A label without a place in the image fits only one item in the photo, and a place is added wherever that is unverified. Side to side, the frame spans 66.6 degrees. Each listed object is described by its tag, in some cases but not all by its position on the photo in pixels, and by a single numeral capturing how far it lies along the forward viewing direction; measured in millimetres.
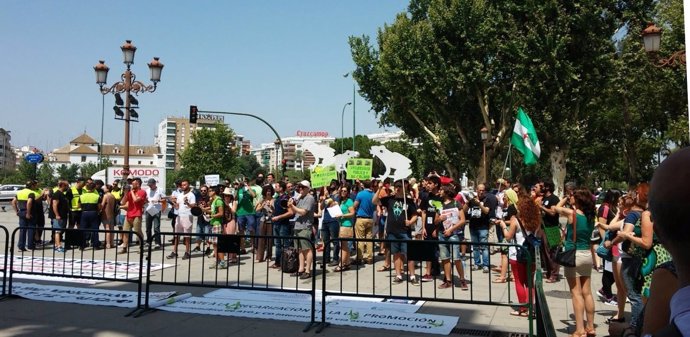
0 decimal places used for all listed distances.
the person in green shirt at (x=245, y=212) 11984
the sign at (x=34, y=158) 22861
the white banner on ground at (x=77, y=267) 9555
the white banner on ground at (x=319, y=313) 6266
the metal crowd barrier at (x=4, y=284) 7167
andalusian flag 13109
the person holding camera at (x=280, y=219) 10547
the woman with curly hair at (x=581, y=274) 5832
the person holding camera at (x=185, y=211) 12438
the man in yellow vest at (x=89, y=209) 13398
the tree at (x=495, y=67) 25531
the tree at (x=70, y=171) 91625
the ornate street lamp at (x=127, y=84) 16547
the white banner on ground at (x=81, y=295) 7391
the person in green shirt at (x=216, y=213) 11766
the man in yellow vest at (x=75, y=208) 14000
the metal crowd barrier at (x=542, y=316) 3809
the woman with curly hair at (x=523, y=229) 6434
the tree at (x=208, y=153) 71438
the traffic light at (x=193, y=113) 28297
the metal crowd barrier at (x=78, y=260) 7594
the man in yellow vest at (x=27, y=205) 13422
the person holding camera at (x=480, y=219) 10094
